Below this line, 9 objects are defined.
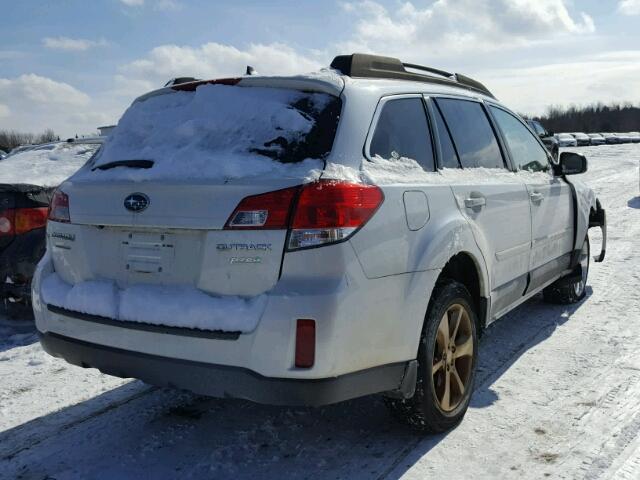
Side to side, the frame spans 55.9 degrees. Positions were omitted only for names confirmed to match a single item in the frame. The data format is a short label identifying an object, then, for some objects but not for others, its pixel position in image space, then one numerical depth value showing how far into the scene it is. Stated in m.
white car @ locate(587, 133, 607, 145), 48.88
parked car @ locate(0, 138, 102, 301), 4.81
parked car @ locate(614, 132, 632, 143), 50.13
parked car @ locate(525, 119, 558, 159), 13.76
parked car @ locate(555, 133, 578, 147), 40.99
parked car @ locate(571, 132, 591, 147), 47.91
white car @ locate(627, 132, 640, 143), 49.51
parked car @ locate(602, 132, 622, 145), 49.73
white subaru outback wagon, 2.39
